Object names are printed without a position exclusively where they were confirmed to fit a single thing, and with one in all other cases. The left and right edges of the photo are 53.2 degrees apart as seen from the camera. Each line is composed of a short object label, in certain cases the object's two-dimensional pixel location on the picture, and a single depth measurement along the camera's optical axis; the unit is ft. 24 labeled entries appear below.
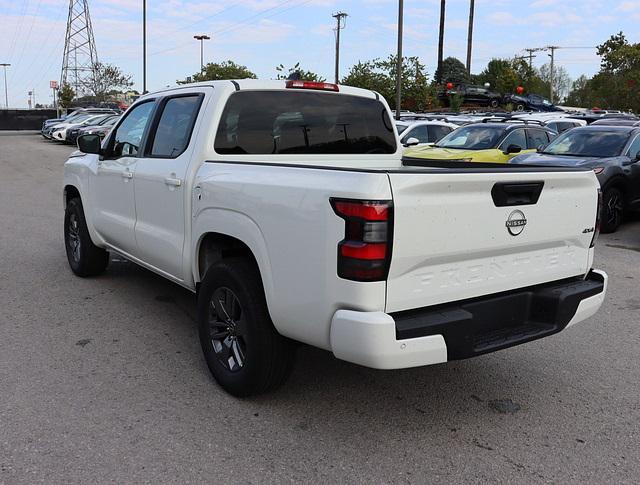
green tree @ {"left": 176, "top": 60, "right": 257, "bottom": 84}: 199.84
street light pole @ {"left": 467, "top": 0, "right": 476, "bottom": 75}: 153.33
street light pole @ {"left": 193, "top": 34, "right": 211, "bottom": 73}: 191.21
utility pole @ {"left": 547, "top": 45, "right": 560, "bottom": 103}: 258.61
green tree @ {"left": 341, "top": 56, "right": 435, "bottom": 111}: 143.13
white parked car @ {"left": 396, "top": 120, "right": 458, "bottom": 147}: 54.07
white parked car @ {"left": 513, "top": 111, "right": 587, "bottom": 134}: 59.01
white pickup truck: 9.68
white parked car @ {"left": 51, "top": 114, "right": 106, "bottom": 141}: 102.06
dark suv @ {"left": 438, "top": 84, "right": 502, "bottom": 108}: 140.56
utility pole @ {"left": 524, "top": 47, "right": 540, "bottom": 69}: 281.37
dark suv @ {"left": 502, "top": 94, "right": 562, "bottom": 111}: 135.03
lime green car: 40.11
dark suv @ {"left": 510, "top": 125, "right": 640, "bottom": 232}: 32.55
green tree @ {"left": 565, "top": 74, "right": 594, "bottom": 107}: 223.24
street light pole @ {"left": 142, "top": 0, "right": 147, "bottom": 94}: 145.18
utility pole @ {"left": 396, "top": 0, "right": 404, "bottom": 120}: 89.45
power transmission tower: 224.35
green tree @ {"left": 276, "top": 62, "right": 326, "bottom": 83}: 156.00
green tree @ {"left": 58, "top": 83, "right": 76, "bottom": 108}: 227.81
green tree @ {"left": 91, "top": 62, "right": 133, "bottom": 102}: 219.88
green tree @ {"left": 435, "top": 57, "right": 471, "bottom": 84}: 300.20
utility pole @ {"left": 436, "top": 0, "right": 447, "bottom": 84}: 161.99
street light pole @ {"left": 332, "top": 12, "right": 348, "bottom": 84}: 178.90
